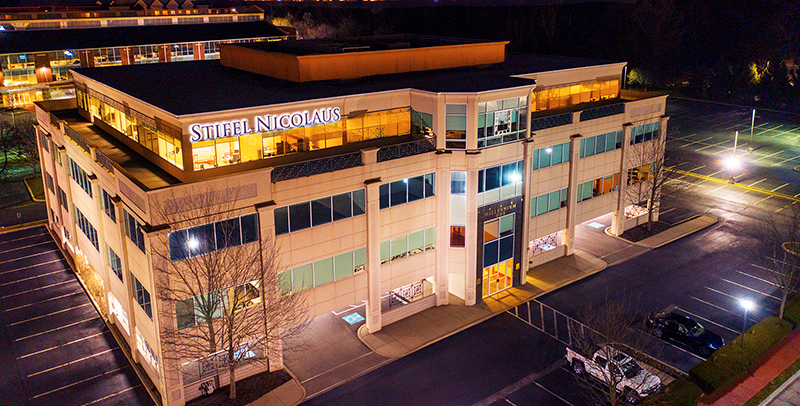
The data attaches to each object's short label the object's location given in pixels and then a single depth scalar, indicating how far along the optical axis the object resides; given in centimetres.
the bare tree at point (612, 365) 2866
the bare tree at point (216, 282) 2827
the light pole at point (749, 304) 3766
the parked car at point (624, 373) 2895
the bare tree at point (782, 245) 3728
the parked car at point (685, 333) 3488
